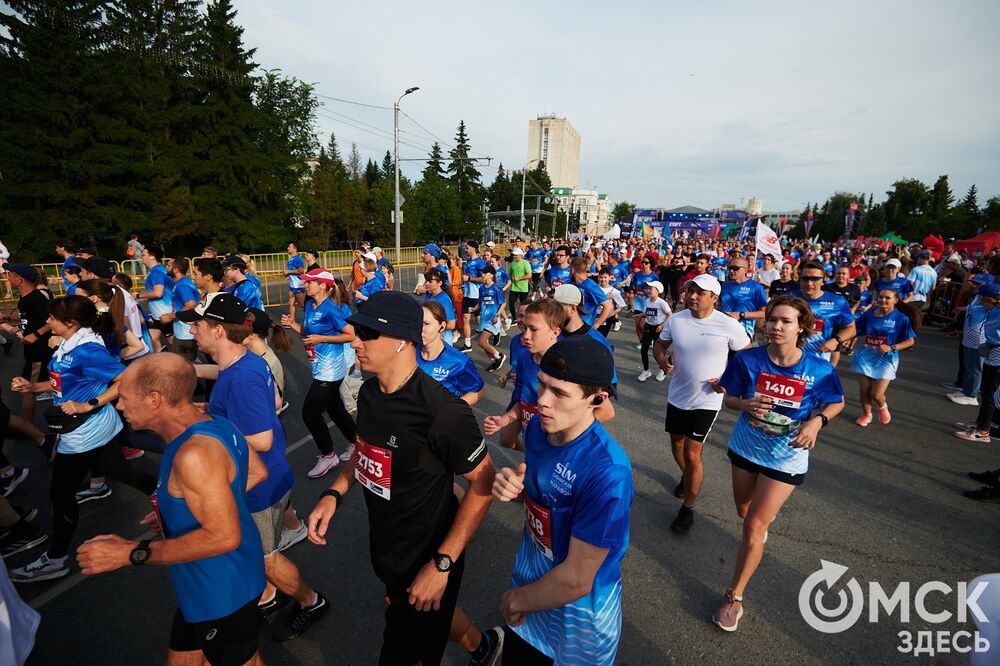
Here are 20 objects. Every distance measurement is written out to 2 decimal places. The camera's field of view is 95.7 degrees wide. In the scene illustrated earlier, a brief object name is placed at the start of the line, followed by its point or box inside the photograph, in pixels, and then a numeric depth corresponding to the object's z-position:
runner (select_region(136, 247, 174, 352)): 7.38
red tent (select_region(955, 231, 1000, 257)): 17.72
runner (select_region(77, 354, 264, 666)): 1.91
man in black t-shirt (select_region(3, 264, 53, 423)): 5.60
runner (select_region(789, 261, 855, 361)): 6.34
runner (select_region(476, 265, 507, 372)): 9.44
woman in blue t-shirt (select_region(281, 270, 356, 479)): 5.02
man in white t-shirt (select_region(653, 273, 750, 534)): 4.08
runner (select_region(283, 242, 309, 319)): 9.94
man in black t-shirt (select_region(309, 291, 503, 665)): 2.03
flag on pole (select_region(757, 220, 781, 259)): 12.37
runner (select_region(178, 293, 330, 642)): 2.87
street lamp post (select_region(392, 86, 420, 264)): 23.30
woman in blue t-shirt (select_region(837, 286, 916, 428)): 6.31
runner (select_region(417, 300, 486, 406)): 4.03
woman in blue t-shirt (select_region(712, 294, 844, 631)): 3.07
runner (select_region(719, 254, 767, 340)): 7.57
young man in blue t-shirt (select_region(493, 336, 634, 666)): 1.72
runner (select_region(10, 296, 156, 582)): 3.47
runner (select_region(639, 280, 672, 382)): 7.86
